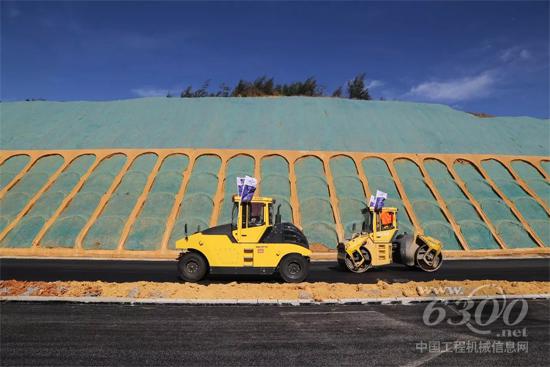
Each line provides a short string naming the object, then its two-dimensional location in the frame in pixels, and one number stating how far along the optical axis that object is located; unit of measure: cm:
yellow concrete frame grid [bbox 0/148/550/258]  1951
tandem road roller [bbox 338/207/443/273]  1484
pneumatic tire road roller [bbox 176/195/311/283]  1264
